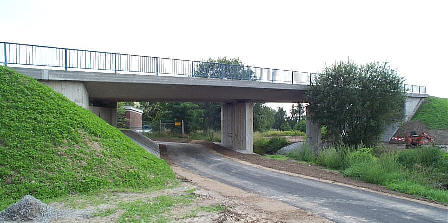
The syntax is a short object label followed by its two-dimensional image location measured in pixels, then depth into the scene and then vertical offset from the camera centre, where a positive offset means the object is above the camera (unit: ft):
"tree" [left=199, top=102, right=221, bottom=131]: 143.65 -2.69
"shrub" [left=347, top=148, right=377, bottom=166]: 52.49 -7.60
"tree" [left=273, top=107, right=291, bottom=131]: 204.64 -4.97
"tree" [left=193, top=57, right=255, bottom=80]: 67.26 +8.32
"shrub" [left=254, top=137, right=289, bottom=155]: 101.50 -10.93
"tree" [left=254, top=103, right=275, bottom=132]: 152.05 -3.34
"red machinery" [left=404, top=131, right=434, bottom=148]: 83.92 -7.65
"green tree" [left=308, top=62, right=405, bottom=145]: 72.53 +2.27
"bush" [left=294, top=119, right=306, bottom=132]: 164.08 -8.14
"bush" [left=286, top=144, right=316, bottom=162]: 67.16 -9.34
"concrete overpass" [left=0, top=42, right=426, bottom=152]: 51.34 +4.81
